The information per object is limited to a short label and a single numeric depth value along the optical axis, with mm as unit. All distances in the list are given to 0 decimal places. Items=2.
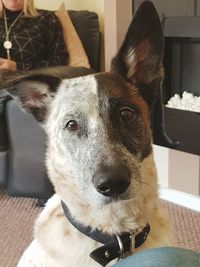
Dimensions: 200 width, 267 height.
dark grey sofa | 2182
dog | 1070
